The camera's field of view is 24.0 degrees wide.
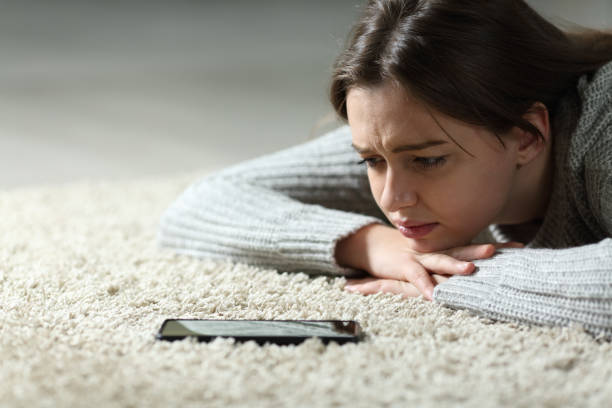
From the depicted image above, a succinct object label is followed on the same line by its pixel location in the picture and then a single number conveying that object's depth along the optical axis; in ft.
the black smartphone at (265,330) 3.97
